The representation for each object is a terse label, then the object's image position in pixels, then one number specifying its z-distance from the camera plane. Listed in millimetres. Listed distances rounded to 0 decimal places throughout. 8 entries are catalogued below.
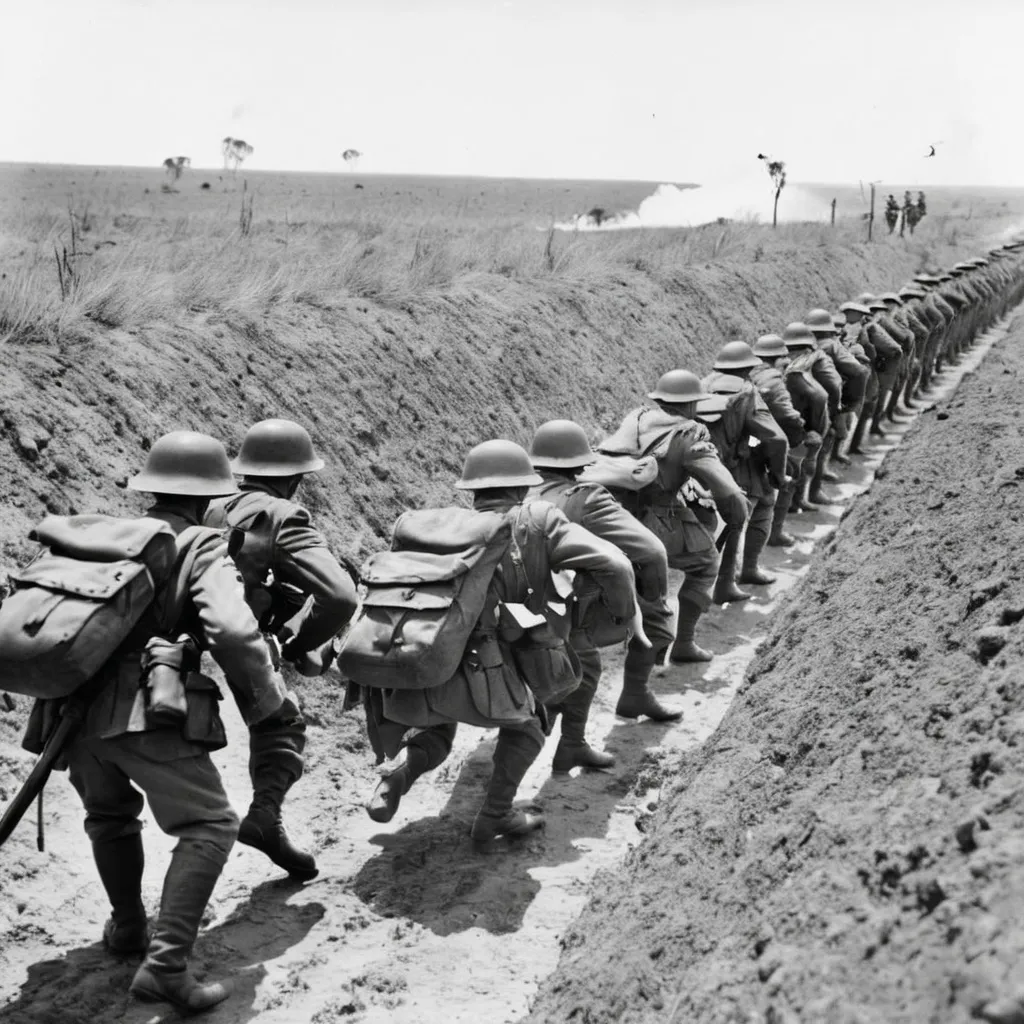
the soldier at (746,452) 9070
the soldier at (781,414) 10031
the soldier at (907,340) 15766
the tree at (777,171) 34338
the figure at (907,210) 35800
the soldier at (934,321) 17391
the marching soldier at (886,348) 14172
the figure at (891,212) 35094
